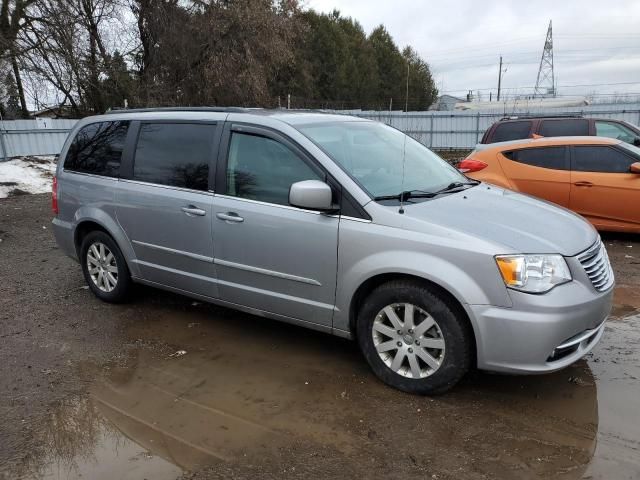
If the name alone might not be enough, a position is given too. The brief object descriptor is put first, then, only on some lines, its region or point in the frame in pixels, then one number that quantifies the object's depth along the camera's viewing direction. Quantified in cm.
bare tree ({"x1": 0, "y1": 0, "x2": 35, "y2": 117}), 1641
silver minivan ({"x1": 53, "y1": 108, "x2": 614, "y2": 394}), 309
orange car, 688
